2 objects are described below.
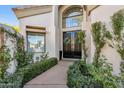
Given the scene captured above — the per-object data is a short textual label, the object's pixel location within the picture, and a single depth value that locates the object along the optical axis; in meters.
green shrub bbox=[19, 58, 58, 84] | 2.89
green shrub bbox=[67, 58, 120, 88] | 2.05
